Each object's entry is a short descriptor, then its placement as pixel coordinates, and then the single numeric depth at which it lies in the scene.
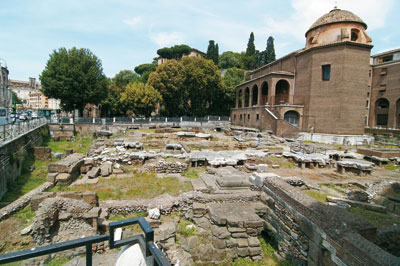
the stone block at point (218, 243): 6.29
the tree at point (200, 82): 39.75
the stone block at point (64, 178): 9.84
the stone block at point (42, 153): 14.30
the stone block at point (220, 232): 6.39
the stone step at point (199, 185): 9.11
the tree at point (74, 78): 28.94
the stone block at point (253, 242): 6.44
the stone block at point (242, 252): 6.35
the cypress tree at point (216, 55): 61.90
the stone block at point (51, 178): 9.70
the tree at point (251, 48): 69.88
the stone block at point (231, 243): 6.36
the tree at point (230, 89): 46.97
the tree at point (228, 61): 73.06
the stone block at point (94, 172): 10.76
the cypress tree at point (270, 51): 63.31
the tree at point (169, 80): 38.22
